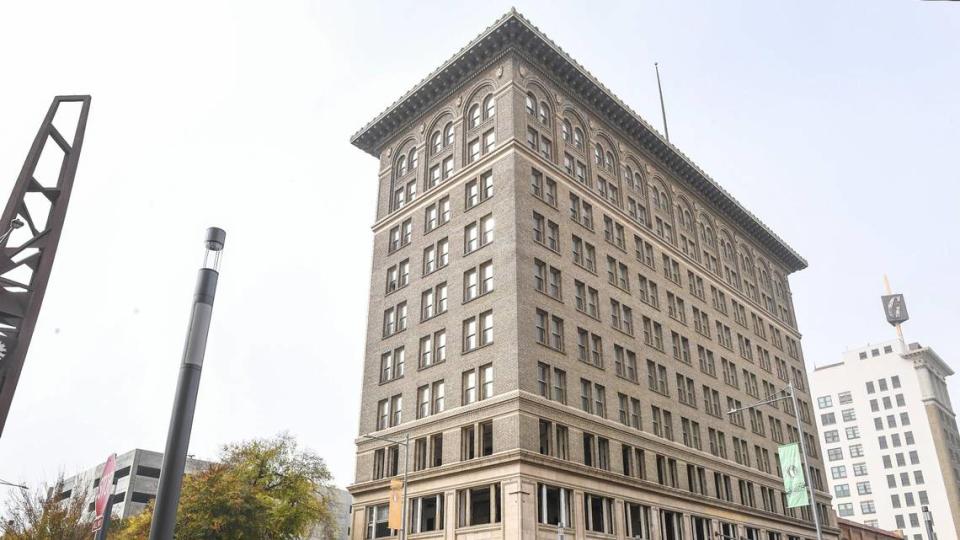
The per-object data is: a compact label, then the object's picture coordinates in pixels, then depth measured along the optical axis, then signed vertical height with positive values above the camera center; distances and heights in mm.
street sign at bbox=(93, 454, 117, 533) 15633 +2499
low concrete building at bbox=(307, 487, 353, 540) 126512 +17684
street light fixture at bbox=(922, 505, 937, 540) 51500 +6940
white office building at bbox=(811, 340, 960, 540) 132000 +32986
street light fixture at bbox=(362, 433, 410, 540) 38372 +5075
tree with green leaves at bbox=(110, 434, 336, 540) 44594 +7620
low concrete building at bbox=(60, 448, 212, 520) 101375 +18487
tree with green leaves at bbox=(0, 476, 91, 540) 38250 +5146
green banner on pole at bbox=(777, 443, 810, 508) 33906 +6388
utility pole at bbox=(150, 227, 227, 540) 10141 +2974
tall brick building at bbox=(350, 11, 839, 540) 44219 +19494
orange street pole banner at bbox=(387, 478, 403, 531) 40672 +6099
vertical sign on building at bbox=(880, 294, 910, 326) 170000 +67110
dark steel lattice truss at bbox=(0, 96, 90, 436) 15094 +7457
